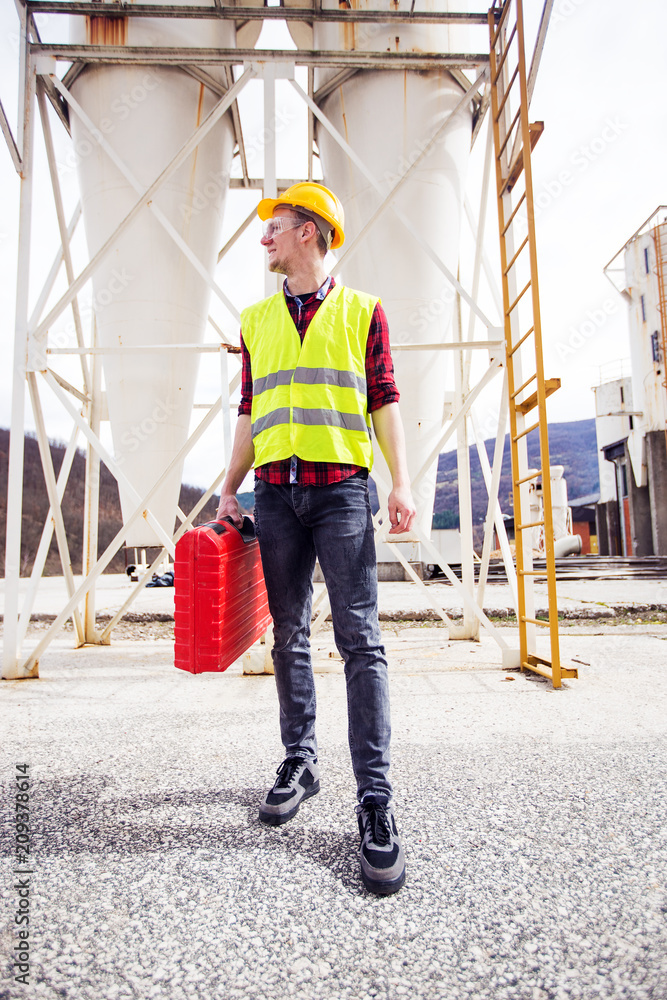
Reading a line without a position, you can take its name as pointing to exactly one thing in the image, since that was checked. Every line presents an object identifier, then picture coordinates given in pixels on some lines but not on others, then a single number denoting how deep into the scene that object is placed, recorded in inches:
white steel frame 155.4
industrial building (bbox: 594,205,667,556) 745.6
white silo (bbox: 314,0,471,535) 178.5
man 64.6
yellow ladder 135.7
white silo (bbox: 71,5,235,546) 172.9
